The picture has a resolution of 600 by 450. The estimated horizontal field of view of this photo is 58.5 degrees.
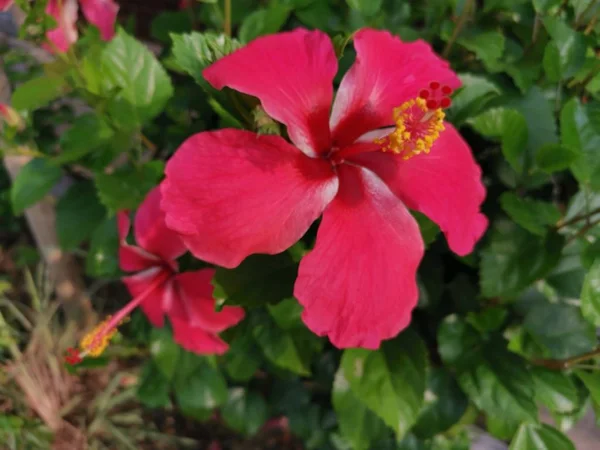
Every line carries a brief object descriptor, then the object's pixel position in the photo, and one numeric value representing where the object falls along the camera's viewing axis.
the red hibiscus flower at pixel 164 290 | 0.26
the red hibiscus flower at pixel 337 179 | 0.18
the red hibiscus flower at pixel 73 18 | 0.29
